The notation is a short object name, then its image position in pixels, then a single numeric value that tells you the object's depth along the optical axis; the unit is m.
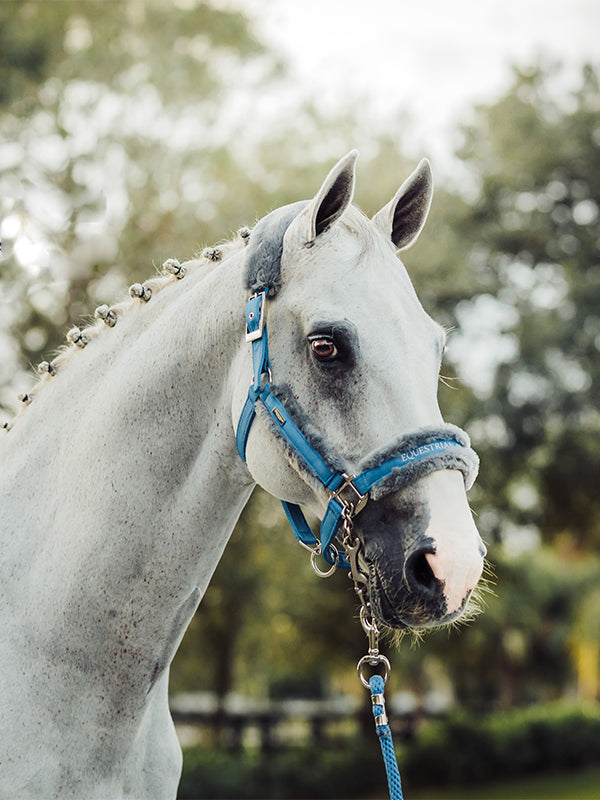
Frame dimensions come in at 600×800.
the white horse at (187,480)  2.05
